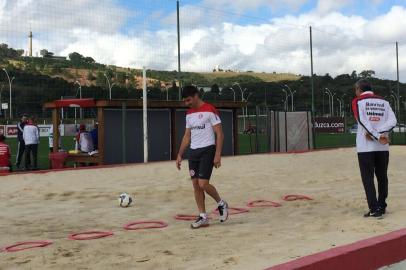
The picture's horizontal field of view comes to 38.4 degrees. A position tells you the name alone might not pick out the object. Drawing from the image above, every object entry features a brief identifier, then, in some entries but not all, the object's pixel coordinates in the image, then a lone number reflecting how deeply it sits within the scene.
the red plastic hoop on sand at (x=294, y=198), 9.52
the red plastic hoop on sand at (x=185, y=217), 7.83
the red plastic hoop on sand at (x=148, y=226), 7.16
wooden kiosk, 16.91
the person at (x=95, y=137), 17.50
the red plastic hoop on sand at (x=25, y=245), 6.02
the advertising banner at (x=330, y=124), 49.45
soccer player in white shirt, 7.08
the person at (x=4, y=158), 13.80
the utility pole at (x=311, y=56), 30.33
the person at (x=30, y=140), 17.48
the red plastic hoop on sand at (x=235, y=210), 8.35
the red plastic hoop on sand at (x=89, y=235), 6.52
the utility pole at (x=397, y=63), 37.43
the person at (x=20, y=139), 18.14
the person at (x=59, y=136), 18.40
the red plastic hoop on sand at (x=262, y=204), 9.02
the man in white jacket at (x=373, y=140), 7.47
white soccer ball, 9.02
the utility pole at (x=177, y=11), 22.56
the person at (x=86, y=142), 17.48
